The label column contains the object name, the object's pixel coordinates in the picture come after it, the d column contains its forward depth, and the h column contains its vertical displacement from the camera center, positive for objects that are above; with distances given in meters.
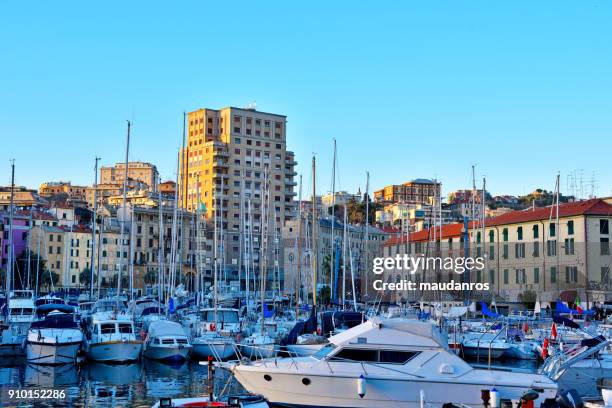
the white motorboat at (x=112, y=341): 38.09 -4.14
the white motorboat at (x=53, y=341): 37.22 -4.06
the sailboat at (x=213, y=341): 39.38 -4.29
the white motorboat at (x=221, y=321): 43.59 -3.76
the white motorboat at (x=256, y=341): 38.77 -4.25
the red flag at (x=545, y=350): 39.84 -4.60
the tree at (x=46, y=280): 99.18 -3.15
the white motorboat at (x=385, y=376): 21.91 -3.36
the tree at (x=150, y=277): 116.50 -2.97
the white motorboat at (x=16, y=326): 40.69 -3.82
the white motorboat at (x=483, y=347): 42.03 -4.77
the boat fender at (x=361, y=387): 21.62 -3.56
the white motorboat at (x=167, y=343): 39.31 -4.37
